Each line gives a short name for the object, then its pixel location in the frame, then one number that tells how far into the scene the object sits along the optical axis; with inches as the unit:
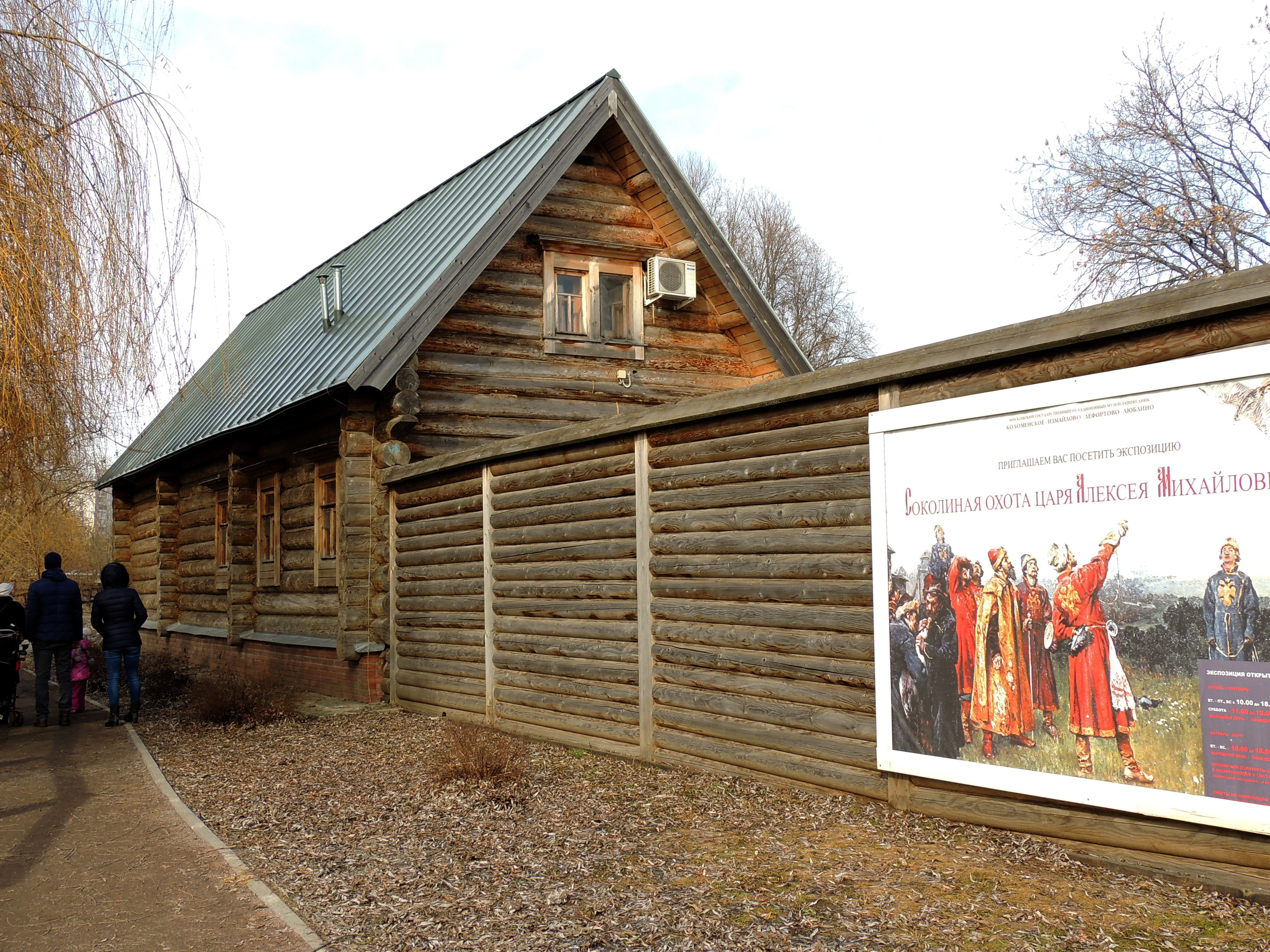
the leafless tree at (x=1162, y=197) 927.0
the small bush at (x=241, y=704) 462.9
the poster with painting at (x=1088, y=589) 183.9
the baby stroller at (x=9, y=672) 493.0
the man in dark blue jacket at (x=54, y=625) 493.7
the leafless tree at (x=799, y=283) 1558.8
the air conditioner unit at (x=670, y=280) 596.7
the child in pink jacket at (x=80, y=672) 529.7
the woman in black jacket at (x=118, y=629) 487.8
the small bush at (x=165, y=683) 587.5
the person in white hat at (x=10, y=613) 496.4
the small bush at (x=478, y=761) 305.3
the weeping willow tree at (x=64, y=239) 258.1
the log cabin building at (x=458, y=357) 509.4
